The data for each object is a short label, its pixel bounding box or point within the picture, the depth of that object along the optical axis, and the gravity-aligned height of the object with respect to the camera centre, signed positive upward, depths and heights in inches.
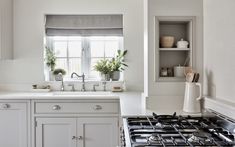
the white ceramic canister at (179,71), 94.6 +0.5
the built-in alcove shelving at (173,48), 93.1 +8.2
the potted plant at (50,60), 150.1 +6.9
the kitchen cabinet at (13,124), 124.3 -23.0
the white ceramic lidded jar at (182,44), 93.5 +9.6
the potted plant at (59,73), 149.3 -0.1
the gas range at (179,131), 50.1 -12.4
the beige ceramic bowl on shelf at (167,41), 93.5 +10.6
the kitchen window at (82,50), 154.5 +12.6
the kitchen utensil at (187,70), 90.8 +0.8
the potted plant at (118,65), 146.5 +4.1
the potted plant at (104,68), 146.4 +2.5
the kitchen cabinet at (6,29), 136.7 +22.2
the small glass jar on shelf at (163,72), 96.1 +0.2
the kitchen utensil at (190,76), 85.5 -1.1
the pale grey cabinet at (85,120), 123.8 -21.1
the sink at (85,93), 137.9 -10.2
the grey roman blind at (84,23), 149.5 +26.6
